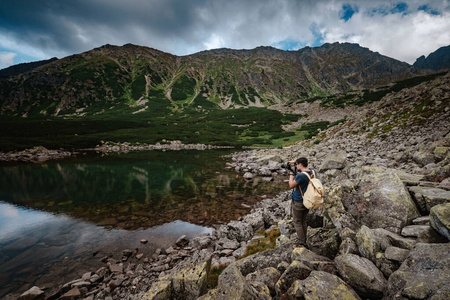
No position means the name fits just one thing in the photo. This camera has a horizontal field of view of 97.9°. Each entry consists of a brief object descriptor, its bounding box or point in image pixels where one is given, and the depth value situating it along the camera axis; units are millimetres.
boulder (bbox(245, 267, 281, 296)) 5580
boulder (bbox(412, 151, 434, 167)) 13155
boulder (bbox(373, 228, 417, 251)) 4971
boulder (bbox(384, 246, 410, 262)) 4562
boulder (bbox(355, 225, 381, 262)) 5059
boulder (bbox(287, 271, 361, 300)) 4273
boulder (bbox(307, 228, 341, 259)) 6304
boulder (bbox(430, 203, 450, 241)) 4500
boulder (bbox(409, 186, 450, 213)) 5883
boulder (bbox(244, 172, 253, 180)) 28706
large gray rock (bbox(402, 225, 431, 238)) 5122
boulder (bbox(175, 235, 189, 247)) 12742
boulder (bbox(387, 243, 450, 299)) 3475
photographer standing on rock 7336
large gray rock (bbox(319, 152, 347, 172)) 19906
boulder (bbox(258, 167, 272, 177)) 30219
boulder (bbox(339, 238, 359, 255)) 5539
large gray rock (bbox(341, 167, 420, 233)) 6234
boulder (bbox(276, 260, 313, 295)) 5188
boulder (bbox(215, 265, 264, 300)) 4992
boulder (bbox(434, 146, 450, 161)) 12367
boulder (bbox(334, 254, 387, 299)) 4273
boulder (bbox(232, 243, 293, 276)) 6648
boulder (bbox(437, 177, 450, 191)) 6480
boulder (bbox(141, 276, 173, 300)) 6102
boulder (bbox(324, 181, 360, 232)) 7094
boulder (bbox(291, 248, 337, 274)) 5297
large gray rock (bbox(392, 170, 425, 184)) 7562
